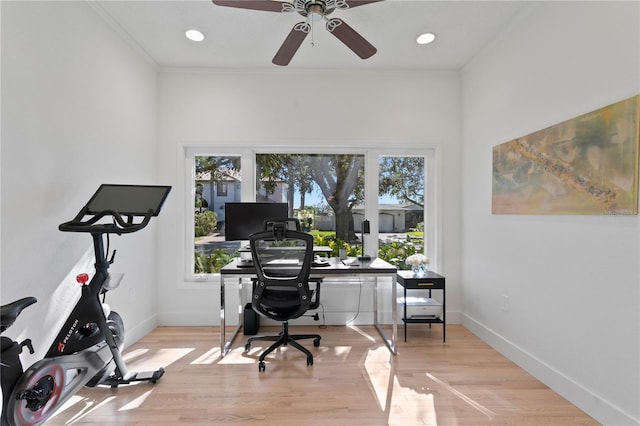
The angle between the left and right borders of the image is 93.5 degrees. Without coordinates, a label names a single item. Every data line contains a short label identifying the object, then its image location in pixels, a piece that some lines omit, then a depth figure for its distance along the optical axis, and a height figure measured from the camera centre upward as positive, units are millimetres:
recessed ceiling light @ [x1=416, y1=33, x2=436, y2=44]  2734 +1628
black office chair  2342 -501
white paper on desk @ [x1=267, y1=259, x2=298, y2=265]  2453 -394
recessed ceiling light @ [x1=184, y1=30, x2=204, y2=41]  2688 +1623
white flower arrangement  3129 -483
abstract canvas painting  1675 +324
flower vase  3151 -586
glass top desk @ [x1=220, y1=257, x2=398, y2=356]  2602 -505
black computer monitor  3043 -34
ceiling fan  1810 +1257
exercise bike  1457 -779
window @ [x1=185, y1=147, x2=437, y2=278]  3502 +214
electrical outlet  2652 -786
